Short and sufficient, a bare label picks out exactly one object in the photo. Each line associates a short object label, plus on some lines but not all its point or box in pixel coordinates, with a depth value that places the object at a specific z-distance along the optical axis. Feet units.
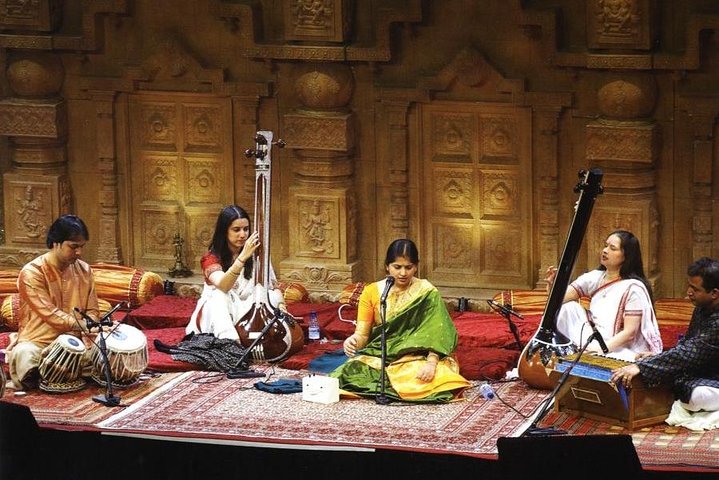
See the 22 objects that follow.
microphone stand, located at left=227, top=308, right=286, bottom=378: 41.86
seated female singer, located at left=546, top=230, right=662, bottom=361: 39.45
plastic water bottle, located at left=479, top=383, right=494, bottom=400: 40.14
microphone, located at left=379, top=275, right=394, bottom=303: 39.75
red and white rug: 37.32
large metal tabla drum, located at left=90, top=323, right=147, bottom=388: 40.40
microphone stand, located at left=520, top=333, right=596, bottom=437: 37.28
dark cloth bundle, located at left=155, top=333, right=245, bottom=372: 42.37
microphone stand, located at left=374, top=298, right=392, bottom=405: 39.63
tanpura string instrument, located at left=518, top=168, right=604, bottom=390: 38.83
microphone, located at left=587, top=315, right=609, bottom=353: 36.80
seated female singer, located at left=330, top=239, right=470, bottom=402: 39.93
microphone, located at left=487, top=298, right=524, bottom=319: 40.50
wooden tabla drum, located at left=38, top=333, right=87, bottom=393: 40.47
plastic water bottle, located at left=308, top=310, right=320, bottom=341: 44.98
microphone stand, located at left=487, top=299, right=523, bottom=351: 40.55
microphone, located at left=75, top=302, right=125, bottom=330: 39.60
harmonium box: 37.37
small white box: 39.70
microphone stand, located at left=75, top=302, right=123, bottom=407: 39.83
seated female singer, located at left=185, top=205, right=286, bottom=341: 42.91
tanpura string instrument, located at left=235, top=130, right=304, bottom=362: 42.78
